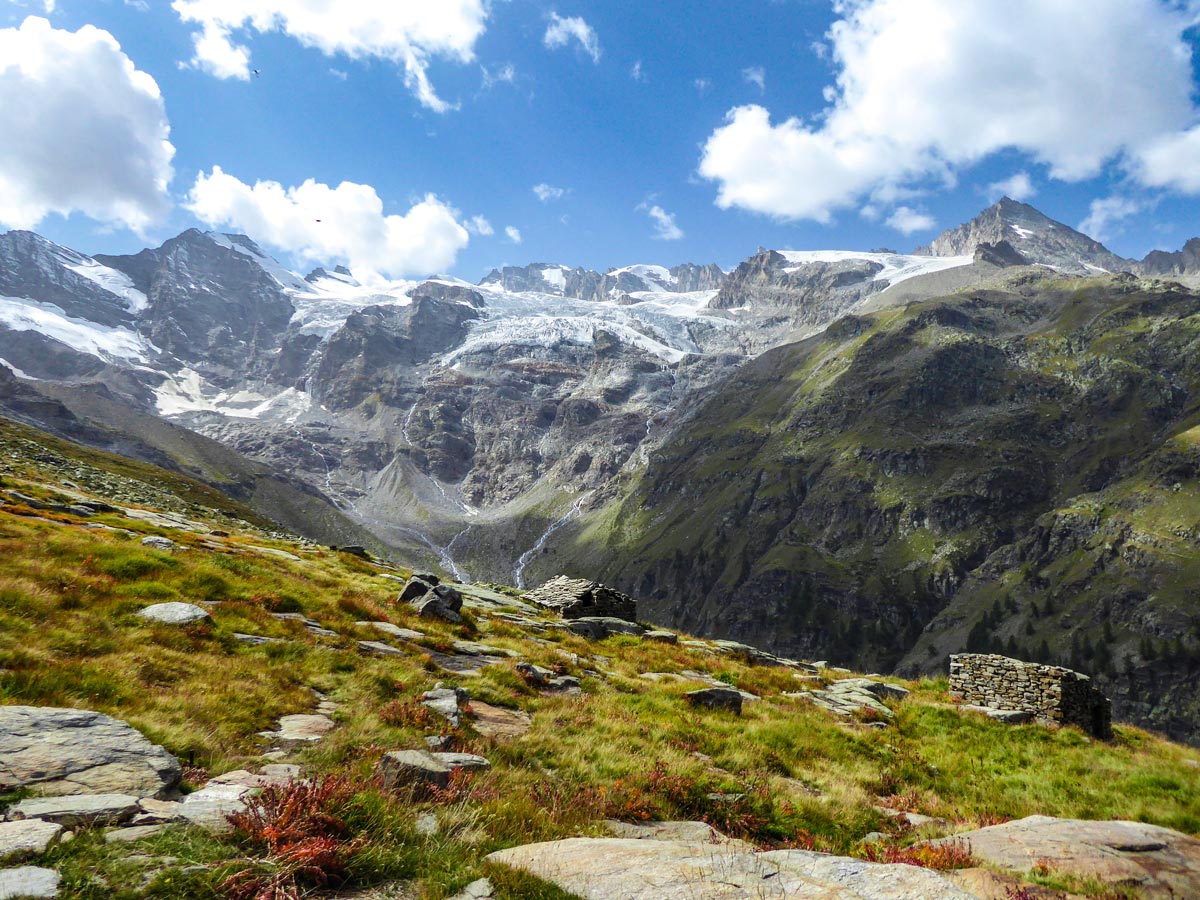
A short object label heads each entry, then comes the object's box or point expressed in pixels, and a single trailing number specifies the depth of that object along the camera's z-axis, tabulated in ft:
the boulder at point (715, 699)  58.34
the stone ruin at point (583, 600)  124.26
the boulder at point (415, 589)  86.58
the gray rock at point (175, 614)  46.31
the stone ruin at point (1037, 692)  80.38
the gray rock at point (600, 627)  103.96
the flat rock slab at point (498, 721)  42.51
